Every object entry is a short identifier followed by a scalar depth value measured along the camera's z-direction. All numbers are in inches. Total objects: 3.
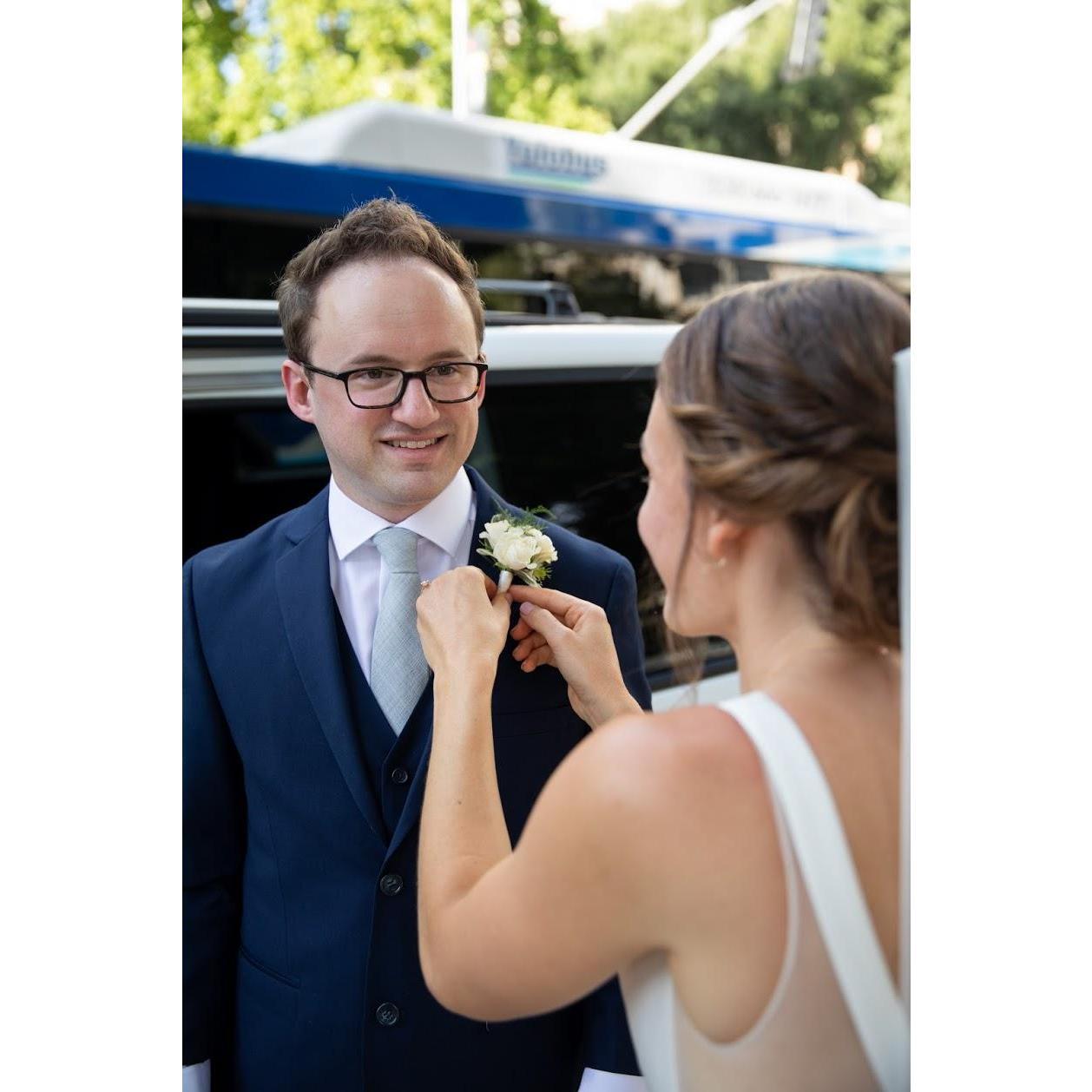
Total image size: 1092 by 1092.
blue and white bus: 155.6
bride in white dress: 44.3
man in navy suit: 62.2
